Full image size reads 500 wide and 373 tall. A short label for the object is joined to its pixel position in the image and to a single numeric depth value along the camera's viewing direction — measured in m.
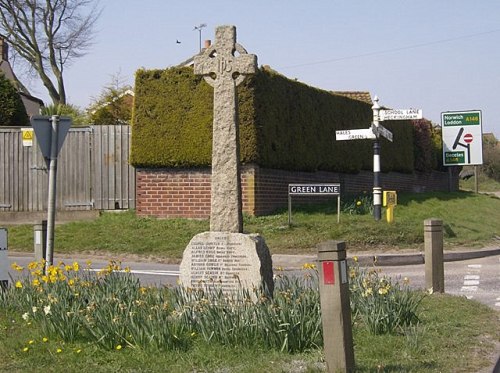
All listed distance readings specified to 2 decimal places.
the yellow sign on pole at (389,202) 19.81
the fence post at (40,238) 11.42
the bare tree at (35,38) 42.16
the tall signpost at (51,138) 10.61
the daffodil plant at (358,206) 21.55
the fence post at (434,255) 11.12
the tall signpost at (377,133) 20.33
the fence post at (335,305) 6.14
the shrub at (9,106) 24.39
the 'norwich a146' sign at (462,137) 31.42
